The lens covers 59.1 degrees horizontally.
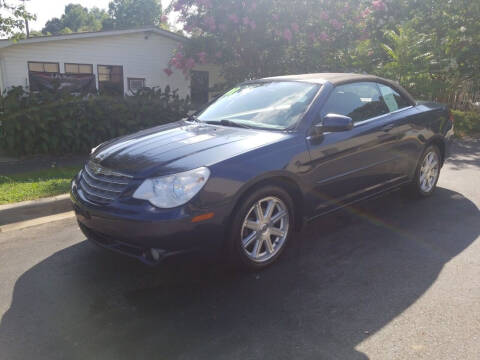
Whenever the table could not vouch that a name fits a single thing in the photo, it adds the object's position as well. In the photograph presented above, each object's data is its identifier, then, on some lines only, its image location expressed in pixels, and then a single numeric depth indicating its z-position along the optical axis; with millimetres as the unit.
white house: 11836
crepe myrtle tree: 13148
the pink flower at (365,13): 14280
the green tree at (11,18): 10084
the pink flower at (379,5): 15452
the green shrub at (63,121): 8055
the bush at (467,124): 12085
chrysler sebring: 3080
